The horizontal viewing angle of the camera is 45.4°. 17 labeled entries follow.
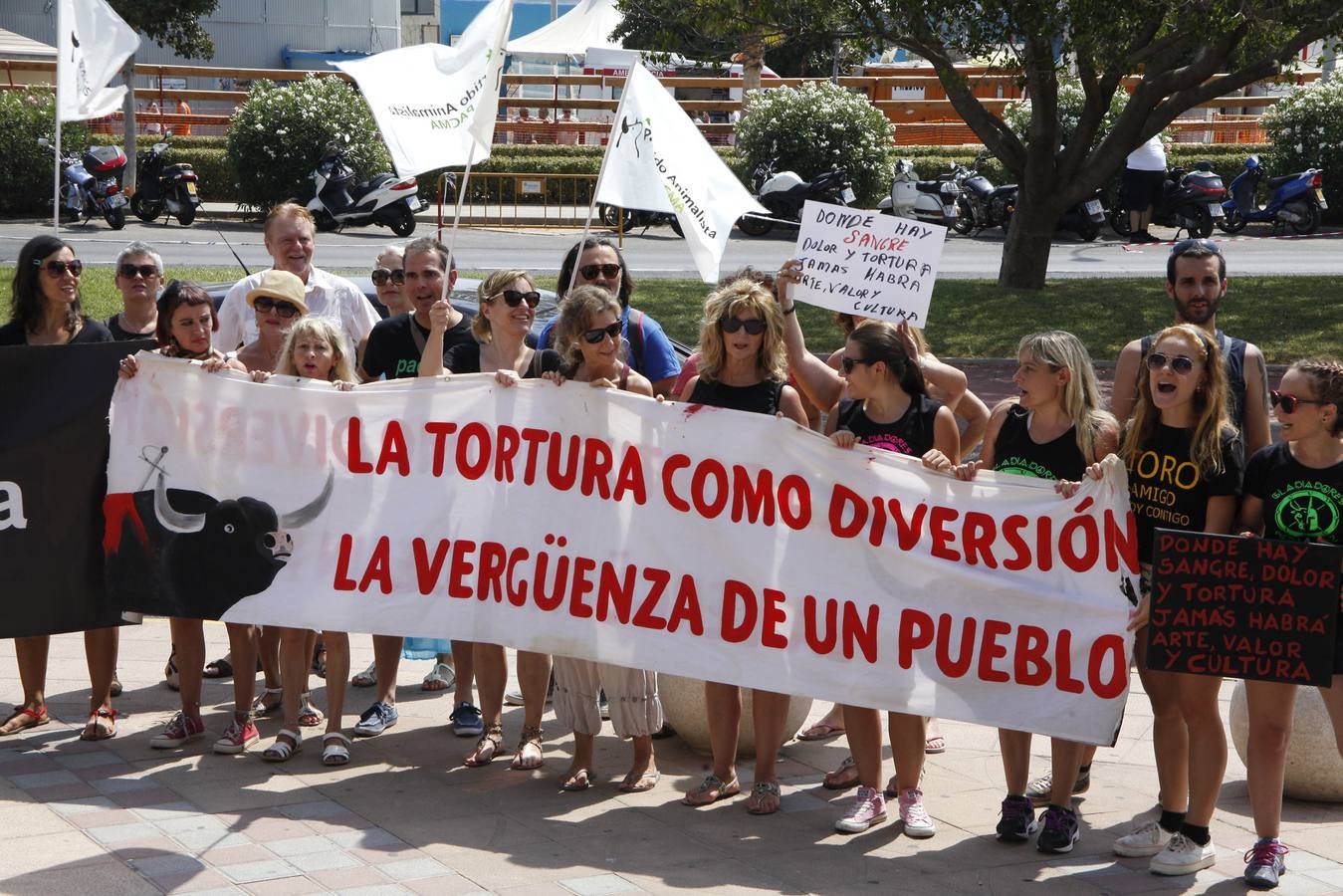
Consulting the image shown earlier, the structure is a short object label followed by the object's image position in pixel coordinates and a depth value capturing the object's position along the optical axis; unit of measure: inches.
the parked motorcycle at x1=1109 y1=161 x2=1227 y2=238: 983.6
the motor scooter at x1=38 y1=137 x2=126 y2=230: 958.4
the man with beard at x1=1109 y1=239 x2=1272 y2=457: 229.0
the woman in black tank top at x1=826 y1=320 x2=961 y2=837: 215.5
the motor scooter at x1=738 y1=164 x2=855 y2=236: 1004.6
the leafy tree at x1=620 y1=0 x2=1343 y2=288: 571.8
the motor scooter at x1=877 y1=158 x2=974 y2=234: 1019.9
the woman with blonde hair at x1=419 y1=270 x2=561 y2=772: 237.8
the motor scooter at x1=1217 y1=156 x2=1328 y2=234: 1034.7
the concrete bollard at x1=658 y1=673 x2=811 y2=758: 243.3
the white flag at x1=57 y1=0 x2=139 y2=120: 301.7
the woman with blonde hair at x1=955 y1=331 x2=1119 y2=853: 207.0
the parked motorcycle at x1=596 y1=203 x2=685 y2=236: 1033.5
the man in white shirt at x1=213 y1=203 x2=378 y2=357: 293.9
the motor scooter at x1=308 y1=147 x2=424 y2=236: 958.4
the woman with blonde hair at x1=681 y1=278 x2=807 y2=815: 220.4
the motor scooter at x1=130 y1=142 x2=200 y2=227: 998.4
